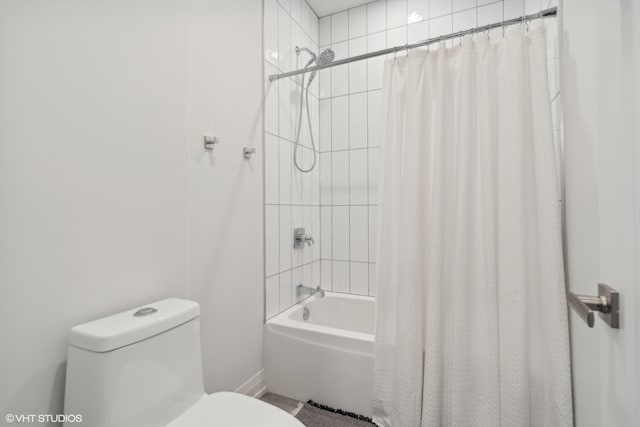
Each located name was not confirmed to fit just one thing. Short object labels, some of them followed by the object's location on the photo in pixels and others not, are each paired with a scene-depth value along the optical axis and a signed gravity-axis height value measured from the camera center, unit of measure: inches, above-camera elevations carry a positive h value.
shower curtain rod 47.5 +31.8
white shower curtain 47.1 -4.7
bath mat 60.7 -40.5
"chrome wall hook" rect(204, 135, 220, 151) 55.8 +14.2
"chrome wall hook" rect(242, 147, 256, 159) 65.9 +14.4
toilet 33.1 -18.6
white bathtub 62.2 -31.3
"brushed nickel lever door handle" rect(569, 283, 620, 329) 22.6 -7.1
